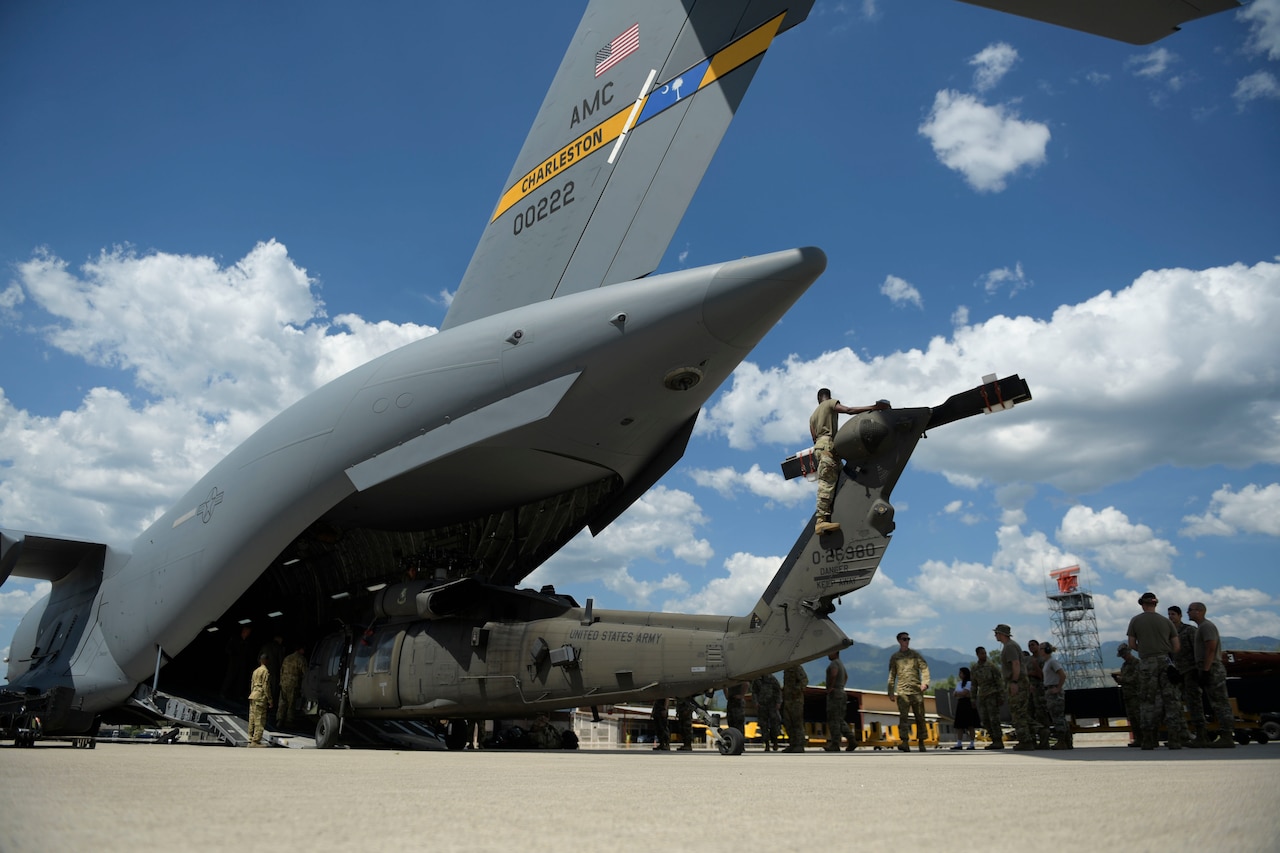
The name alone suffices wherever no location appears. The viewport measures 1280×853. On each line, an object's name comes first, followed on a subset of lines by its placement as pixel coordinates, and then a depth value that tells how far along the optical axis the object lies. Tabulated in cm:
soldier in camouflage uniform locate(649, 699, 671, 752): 1042
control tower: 7925
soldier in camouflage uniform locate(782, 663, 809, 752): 1024
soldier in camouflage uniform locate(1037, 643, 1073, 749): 917
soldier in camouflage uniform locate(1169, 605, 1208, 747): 780
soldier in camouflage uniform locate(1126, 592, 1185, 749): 785
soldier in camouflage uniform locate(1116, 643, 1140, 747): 864
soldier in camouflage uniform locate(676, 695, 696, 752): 899
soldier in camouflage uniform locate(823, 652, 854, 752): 1016
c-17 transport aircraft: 736
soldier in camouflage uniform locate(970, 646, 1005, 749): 991
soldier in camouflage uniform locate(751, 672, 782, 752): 1074
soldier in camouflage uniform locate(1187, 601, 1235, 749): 763
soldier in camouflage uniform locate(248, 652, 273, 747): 997
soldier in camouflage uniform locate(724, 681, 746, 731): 910
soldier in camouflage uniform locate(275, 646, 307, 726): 1095
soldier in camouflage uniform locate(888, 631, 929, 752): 1020
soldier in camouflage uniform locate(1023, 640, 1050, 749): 917
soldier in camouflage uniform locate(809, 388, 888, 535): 735
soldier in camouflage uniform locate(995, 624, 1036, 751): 895
